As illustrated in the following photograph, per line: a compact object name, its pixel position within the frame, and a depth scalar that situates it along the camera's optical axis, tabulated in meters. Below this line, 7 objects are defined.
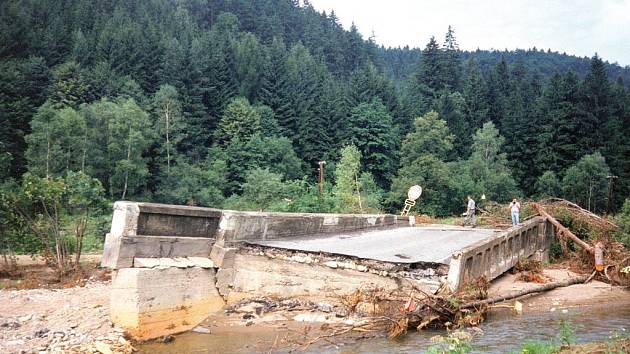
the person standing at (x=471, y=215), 25.55
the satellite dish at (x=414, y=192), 27.72
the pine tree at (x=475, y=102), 88.19
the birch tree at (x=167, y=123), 63.62
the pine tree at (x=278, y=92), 84.25
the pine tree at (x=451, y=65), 103.12
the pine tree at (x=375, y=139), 72.69
